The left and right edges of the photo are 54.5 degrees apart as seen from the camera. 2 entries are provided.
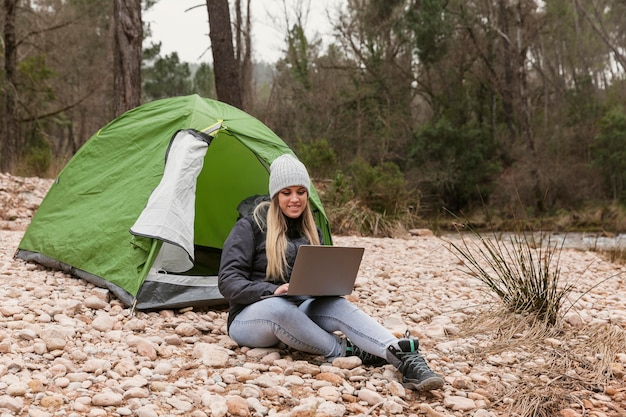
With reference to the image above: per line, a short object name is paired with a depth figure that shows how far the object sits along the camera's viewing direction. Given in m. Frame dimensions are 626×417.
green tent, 3.92
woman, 2.99
